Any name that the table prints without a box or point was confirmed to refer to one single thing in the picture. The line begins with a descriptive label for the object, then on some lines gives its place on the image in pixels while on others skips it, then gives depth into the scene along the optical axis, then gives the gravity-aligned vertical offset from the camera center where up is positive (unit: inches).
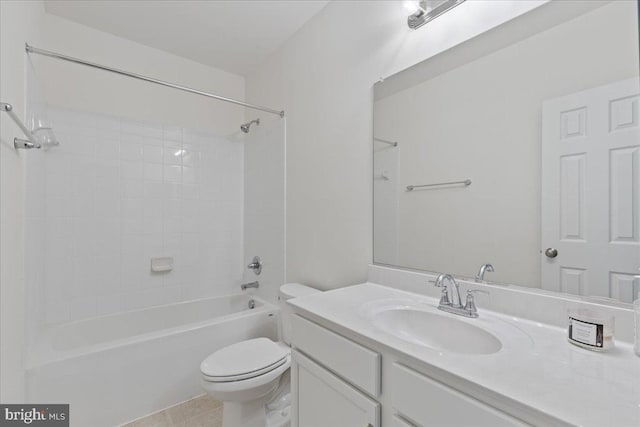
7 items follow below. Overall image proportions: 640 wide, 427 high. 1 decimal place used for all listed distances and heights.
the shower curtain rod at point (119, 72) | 56.1 +32.0
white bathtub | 56.2 -32.9
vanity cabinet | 24.7 -18.8
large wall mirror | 32.2 +8.4
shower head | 98.7 +30.7
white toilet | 53.3 -31.3
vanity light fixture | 46.4 +34.1
